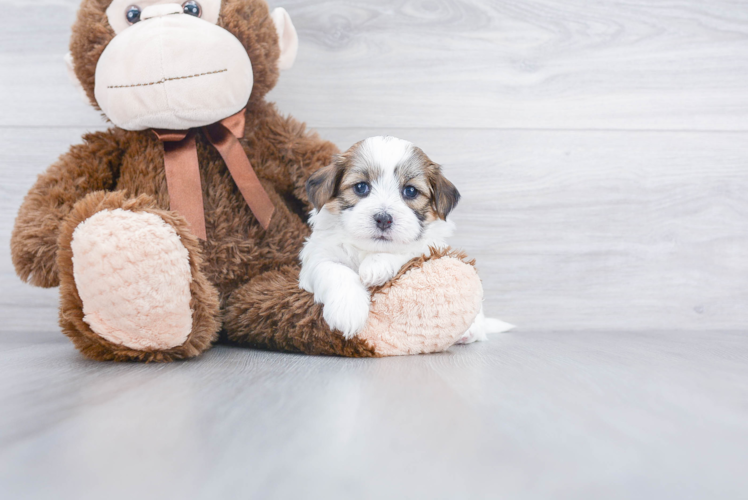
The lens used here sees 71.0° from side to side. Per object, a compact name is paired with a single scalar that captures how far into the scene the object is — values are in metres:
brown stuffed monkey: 0.96
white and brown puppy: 1.08
